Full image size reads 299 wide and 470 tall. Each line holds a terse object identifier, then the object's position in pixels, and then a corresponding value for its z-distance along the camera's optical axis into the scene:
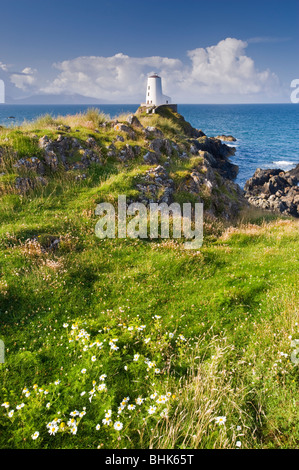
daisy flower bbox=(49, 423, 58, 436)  4.55
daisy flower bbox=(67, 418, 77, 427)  4.68
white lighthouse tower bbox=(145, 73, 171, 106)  77.31
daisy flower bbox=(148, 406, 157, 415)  4.82
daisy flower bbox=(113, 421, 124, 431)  4.53
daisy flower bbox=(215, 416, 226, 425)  4.60
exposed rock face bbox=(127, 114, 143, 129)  24.06
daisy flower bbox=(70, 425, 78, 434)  4.51
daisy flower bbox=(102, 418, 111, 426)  4.65
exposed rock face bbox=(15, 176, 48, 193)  14.17
